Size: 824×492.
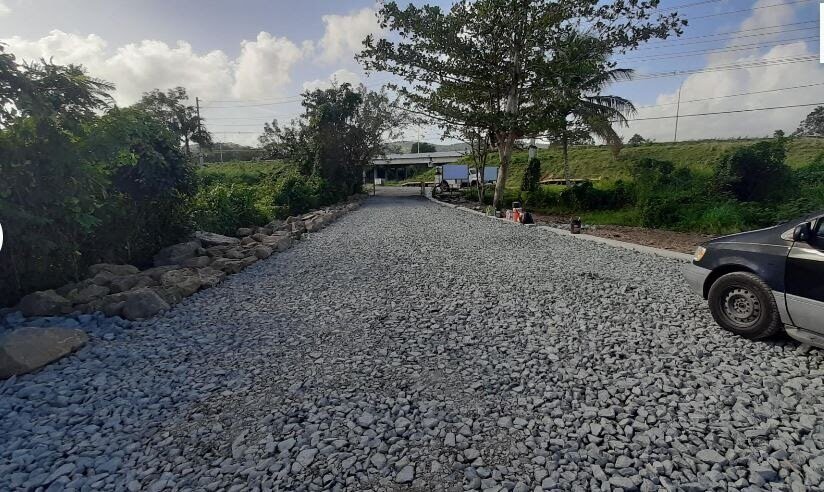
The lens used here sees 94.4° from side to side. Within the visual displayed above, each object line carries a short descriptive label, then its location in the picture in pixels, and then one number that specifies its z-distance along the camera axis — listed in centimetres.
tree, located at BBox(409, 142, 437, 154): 7131
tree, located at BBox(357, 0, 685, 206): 1394
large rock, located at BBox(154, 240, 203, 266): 678
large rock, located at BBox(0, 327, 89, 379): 328
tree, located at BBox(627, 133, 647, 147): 4886
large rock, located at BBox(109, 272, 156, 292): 522
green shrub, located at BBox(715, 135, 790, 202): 1205
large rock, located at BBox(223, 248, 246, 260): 752
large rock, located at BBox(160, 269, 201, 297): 546
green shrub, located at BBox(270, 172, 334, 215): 1580
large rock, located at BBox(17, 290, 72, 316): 436
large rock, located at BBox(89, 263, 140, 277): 556
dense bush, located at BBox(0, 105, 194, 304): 421
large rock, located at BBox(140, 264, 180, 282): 580
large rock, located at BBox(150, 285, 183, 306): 507
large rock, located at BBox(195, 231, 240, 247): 825
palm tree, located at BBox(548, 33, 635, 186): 1409
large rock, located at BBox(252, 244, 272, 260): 796
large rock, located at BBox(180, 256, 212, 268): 671
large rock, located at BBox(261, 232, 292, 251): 877
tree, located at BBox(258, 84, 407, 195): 2325
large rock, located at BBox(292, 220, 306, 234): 1135
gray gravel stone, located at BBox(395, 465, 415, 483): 215
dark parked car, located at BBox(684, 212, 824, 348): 332
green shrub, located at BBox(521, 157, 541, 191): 2309
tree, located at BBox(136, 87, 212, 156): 4372
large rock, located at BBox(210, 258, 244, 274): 671
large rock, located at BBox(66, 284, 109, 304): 465
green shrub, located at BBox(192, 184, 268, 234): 963
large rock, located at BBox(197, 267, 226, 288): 594
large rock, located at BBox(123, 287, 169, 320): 455
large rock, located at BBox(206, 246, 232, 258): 759
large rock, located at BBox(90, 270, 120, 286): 520
